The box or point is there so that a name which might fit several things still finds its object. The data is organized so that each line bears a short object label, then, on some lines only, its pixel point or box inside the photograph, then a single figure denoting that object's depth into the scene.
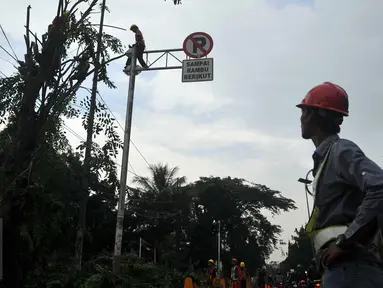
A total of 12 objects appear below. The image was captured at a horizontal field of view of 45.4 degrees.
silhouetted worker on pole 9.88
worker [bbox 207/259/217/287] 14.73
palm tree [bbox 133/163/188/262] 38.31
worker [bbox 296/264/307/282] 15.71
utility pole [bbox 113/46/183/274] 8.48
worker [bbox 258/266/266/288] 16.22
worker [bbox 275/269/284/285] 19.75
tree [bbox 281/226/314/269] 60.66
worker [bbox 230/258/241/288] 14.79
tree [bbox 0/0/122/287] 6.93
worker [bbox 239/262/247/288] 14.55
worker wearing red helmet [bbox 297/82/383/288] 1.84
